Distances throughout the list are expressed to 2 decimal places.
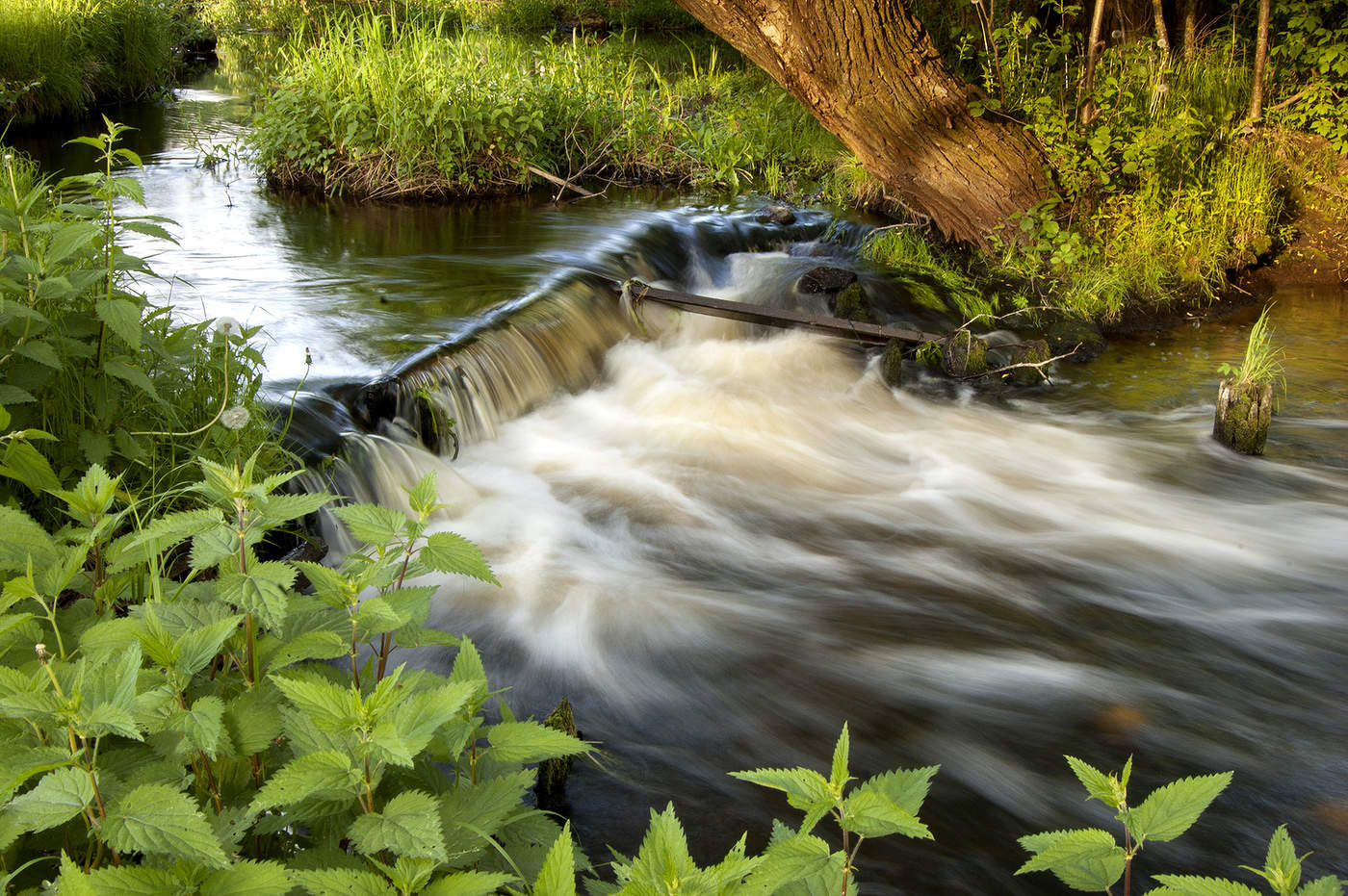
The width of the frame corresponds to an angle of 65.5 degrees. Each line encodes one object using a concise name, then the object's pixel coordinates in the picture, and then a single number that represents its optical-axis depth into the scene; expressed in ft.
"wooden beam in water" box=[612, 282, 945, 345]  21.02
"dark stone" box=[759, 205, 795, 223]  29.14
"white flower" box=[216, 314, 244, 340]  9.08
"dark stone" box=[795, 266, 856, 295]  23.95
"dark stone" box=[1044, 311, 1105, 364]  22.46
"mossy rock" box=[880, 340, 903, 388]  21.11
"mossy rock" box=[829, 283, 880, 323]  23.43
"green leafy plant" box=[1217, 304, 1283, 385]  17.26
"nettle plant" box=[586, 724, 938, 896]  4.56
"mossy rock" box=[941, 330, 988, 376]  21.13
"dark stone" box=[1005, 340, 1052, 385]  21.02
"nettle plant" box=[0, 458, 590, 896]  4.75
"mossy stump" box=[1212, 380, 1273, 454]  17.42
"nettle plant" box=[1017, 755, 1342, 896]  4.98
